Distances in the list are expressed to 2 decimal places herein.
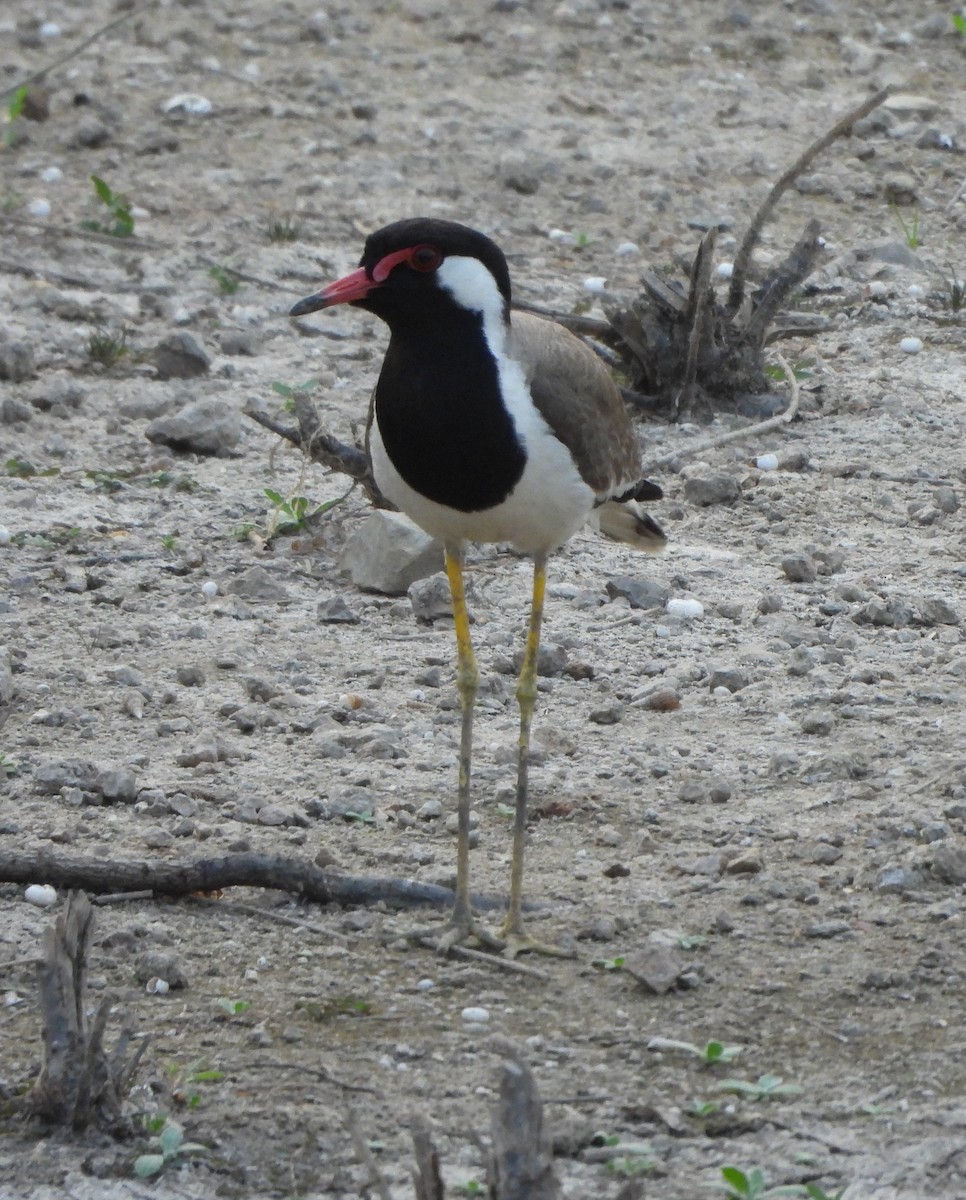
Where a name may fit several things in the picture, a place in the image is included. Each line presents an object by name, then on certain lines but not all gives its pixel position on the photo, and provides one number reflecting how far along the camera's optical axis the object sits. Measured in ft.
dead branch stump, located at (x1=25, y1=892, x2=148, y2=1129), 23.94
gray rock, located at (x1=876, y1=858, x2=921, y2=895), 30.94
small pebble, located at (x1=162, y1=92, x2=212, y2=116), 73.72
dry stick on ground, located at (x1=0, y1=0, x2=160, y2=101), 75.98
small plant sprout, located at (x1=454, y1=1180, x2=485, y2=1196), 23.43
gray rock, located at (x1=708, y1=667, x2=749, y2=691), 39.06
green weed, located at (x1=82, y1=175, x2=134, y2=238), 62.18
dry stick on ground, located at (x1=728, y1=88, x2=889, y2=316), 43.45
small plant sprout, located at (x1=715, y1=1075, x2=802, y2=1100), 25.55
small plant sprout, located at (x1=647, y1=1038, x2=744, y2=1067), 26.48
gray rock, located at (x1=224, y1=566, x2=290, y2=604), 43.39
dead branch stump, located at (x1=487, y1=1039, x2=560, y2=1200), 19.85
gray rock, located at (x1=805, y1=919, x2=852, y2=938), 29.91
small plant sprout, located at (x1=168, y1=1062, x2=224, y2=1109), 25.52
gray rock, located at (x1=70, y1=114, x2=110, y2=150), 70.54
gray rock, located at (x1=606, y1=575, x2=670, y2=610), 43.04
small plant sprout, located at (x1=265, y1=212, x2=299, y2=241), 63.10
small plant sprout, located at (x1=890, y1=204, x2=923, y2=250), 63.46
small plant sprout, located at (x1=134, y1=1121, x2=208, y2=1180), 24.02
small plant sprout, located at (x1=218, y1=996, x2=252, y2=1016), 27.91
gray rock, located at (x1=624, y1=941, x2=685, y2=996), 28.27
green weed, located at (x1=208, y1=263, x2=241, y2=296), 59.26
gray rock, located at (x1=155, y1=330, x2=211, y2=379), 54.03
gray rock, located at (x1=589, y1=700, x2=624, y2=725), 38.06
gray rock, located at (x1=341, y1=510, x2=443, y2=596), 43.06
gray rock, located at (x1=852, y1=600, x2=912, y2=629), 41.65
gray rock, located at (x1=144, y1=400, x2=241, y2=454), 50.31
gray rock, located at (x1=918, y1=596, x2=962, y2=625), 41.60
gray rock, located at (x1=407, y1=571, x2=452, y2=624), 42.29
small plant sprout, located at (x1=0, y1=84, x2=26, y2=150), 69.10
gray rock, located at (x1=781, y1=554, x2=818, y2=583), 43.78
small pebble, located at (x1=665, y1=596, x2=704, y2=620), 42.39
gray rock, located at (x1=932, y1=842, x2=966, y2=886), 30.89
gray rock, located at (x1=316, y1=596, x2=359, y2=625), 42.50
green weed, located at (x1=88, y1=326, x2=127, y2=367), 54.70
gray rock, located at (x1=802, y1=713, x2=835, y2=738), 36.68
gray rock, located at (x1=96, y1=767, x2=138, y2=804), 34.09
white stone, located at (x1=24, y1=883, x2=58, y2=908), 30.48
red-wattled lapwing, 29.14
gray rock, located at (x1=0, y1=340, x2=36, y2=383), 53.31
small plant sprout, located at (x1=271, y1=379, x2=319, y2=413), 46.88
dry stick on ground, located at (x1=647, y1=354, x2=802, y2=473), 49.73
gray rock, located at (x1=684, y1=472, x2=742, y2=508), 47.98
